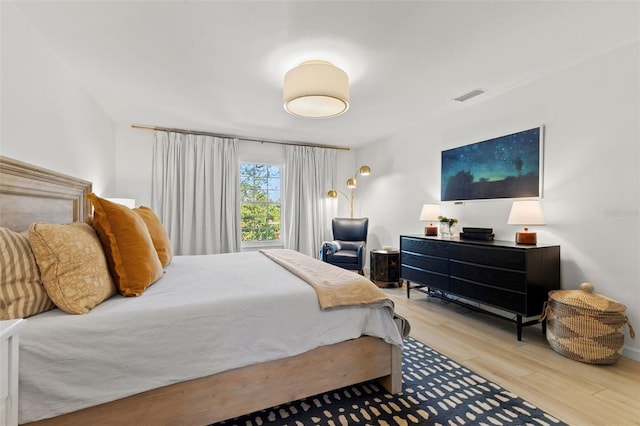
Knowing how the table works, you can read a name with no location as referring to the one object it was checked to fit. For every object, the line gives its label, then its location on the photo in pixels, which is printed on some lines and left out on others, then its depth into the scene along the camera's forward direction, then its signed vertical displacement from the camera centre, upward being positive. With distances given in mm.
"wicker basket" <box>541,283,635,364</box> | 2076 -805
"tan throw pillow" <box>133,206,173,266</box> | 2228 -194
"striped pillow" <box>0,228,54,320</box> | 1144 -294
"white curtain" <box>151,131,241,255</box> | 4355 +314
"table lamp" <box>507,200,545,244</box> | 2596 -11
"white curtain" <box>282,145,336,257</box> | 5203 +266
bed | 1159 -667
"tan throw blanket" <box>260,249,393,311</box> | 1646 -439
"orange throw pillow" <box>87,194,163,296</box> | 1523 -198
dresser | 2453 -539
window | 5113 +202
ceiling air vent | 3039 +1295
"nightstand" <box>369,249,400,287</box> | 4223 -770
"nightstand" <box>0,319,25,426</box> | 899 -524
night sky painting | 2830 +515
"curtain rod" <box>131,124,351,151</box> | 4278 +1243
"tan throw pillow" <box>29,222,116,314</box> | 1247 -257
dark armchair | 4362 -495
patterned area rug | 1560 -1102
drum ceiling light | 2215 +1013
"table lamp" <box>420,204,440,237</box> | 3727 -18
